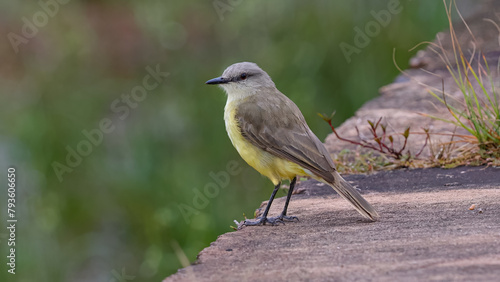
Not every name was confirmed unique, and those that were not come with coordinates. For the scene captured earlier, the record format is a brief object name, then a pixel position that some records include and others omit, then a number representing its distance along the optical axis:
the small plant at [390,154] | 9.87
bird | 7.79
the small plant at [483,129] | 9.46
